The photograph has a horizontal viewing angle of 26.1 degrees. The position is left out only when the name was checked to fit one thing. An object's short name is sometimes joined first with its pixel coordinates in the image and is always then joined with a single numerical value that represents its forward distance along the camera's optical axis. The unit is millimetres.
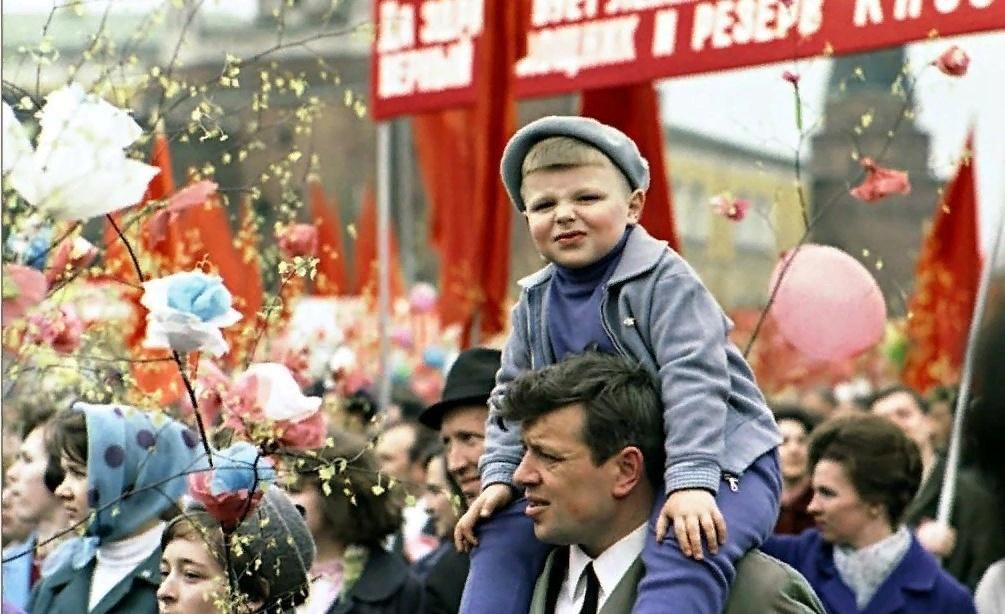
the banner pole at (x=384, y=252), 10094
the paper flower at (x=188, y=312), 4043
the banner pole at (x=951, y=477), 7102
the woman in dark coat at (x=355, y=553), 6465
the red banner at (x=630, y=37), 7250
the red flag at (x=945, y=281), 12094
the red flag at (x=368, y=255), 15062
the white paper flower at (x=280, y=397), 4508
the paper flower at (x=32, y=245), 4418
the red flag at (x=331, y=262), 11058
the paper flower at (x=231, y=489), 4234
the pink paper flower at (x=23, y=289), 3713
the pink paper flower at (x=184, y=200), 4754
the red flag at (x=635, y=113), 8422
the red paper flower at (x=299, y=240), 6133
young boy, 3766
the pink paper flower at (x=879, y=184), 6523
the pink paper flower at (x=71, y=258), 4980
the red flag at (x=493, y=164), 9289
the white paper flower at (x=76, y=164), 3531
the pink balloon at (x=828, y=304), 6824
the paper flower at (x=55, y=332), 5195
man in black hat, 5953
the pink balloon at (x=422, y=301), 18438
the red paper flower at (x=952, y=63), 6367
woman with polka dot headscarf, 5492
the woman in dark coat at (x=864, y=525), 6277
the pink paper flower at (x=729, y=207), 6586
